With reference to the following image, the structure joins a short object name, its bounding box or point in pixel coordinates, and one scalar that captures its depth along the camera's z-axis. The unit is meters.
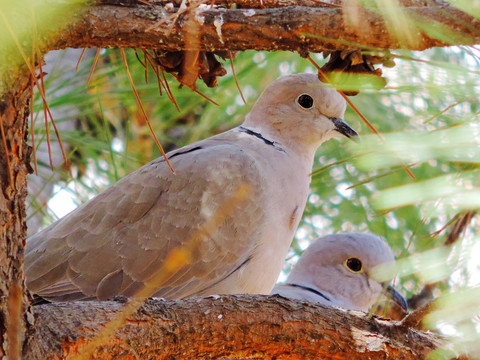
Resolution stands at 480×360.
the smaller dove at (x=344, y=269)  3.67
